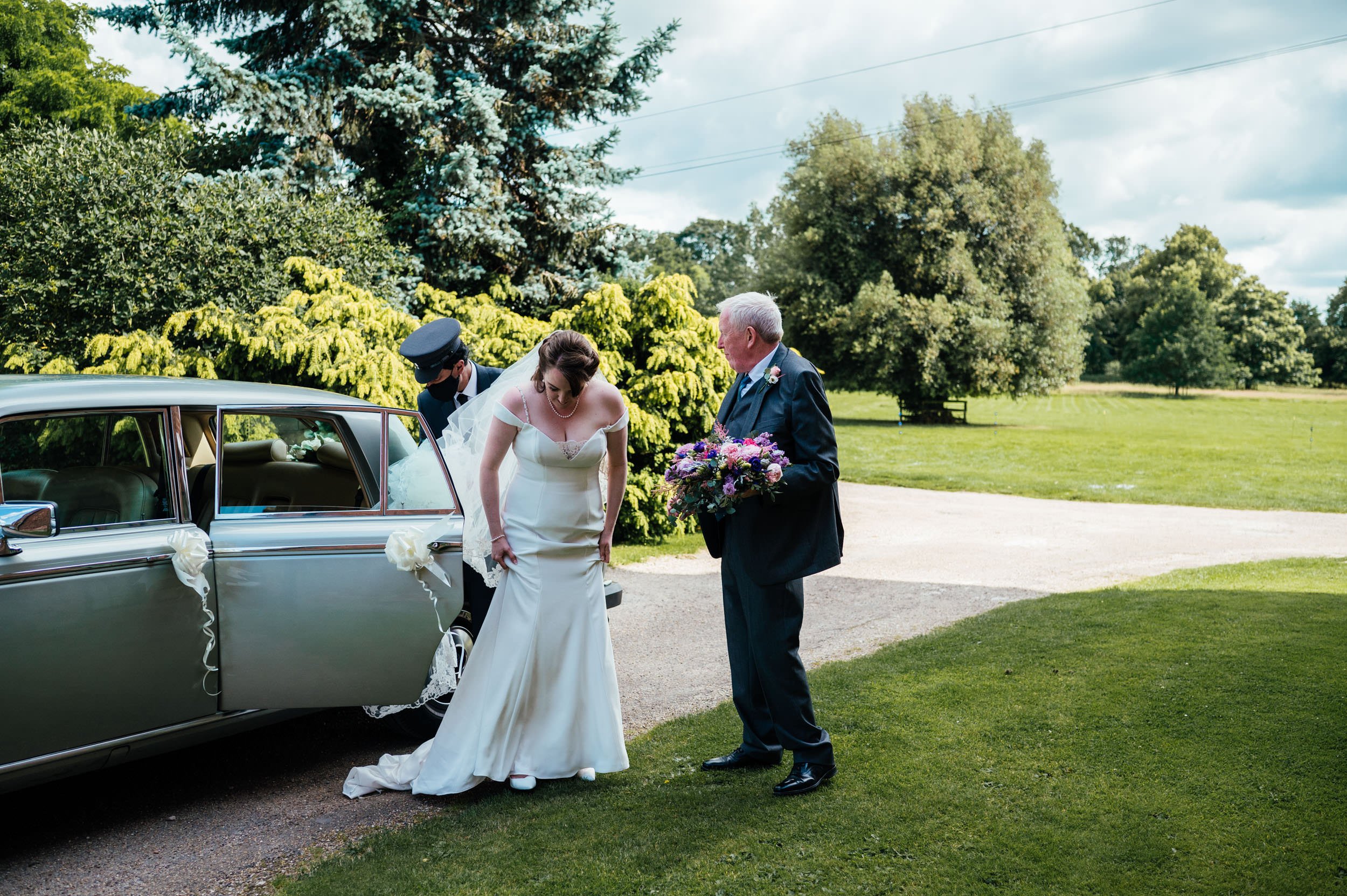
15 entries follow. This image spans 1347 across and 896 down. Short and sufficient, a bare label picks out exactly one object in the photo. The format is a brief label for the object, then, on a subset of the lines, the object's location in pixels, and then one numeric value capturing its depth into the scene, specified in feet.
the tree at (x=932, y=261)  107.24
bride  13.62
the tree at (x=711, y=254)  232.94
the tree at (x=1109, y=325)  271.90
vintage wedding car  11.09
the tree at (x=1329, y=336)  231.09
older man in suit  13.10
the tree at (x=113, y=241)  31.12
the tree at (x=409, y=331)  30.07
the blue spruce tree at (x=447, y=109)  43.68
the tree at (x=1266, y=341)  222.28
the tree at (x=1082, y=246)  342.03
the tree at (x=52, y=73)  64.69
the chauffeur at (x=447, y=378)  15.89
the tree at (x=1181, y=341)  204.33
